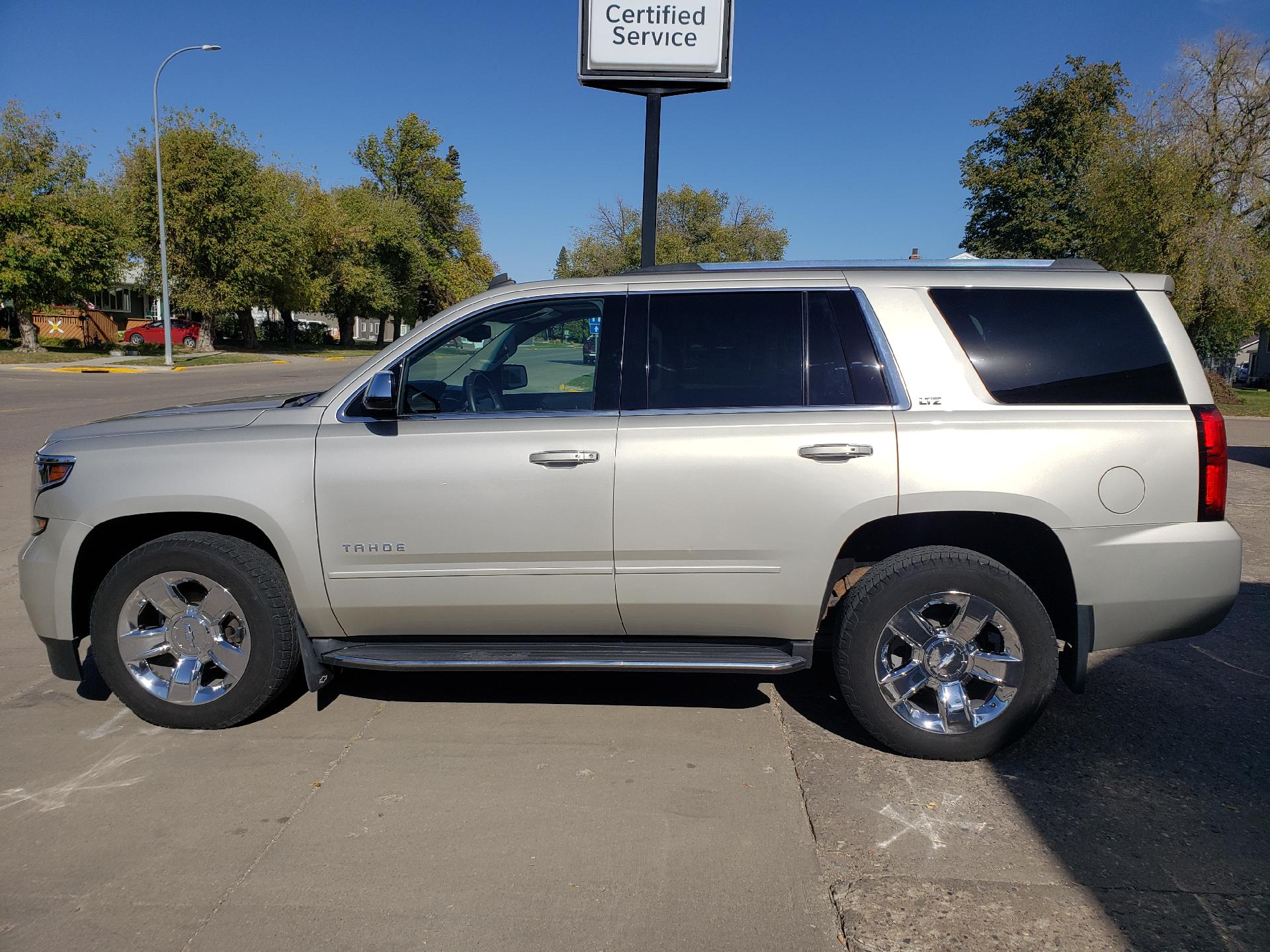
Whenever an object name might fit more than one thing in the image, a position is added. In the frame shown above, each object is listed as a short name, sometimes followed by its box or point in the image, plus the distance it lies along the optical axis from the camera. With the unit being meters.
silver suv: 3.75
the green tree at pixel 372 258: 49.38
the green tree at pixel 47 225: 30.59
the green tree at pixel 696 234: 51.53
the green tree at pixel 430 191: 66.06
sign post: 9.12
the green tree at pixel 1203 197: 23.16
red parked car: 42.41
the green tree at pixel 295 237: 38.28
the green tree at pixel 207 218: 35.31
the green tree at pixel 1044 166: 40.53
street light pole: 29.39
